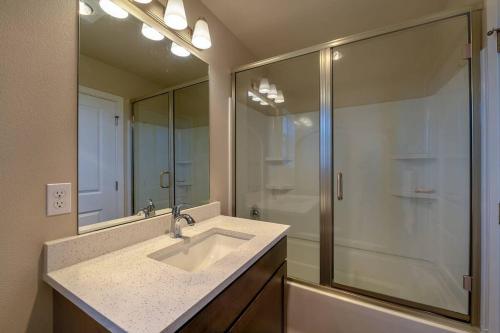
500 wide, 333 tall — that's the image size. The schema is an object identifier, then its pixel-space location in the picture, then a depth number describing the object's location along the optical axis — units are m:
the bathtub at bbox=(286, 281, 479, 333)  1.12
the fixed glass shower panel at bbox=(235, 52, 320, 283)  1.90
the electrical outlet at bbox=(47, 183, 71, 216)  0.75
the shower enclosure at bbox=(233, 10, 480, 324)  1.26
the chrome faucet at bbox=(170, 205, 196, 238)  1.10
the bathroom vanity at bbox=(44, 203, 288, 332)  0.54
